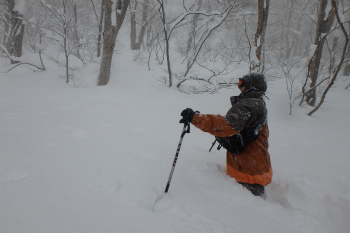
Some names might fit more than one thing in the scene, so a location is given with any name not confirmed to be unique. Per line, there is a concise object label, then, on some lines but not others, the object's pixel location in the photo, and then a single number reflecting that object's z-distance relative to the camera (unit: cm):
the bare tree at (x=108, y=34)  680
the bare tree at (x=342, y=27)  532
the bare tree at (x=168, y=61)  682
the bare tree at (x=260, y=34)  569
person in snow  211
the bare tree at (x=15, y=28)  969
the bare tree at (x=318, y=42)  686
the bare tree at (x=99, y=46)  1143
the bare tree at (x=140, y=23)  1401
